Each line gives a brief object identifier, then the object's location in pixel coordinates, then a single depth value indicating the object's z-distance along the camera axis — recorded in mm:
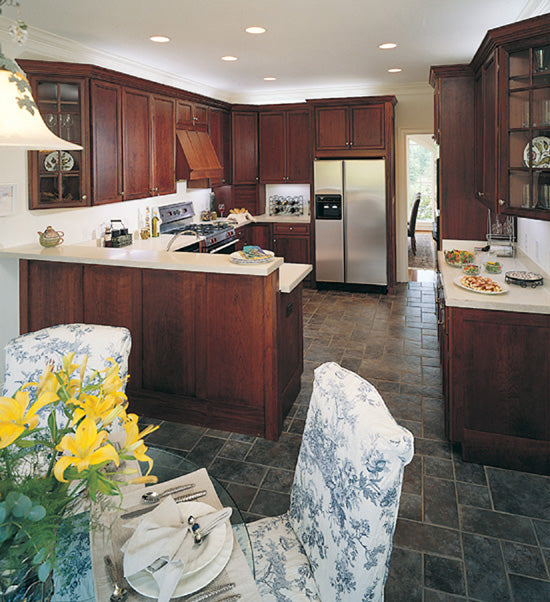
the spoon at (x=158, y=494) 1450
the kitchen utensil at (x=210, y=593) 1096
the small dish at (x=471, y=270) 3348
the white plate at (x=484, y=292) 2778
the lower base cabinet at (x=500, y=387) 2625
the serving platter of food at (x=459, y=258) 3715
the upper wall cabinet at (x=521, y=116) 2549
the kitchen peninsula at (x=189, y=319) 3072
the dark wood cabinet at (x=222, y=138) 6395
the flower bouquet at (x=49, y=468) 830
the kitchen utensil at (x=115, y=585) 1090
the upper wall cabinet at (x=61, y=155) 3859
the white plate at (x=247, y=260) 3020
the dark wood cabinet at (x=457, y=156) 4188
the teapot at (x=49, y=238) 3742
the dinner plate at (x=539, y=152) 2541
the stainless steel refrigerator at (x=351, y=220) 6531
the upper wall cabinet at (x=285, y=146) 7012
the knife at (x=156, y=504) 1371
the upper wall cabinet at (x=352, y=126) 6410
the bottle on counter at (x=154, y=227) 5410
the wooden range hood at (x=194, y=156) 5500
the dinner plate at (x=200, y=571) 1106
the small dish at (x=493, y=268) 3482
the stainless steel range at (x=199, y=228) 5440
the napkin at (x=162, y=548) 1100
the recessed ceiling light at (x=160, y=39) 4141
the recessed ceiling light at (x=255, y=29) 3871
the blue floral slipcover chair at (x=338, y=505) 1226
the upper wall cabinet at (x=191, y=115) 5488
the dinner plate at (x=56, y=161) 3943
